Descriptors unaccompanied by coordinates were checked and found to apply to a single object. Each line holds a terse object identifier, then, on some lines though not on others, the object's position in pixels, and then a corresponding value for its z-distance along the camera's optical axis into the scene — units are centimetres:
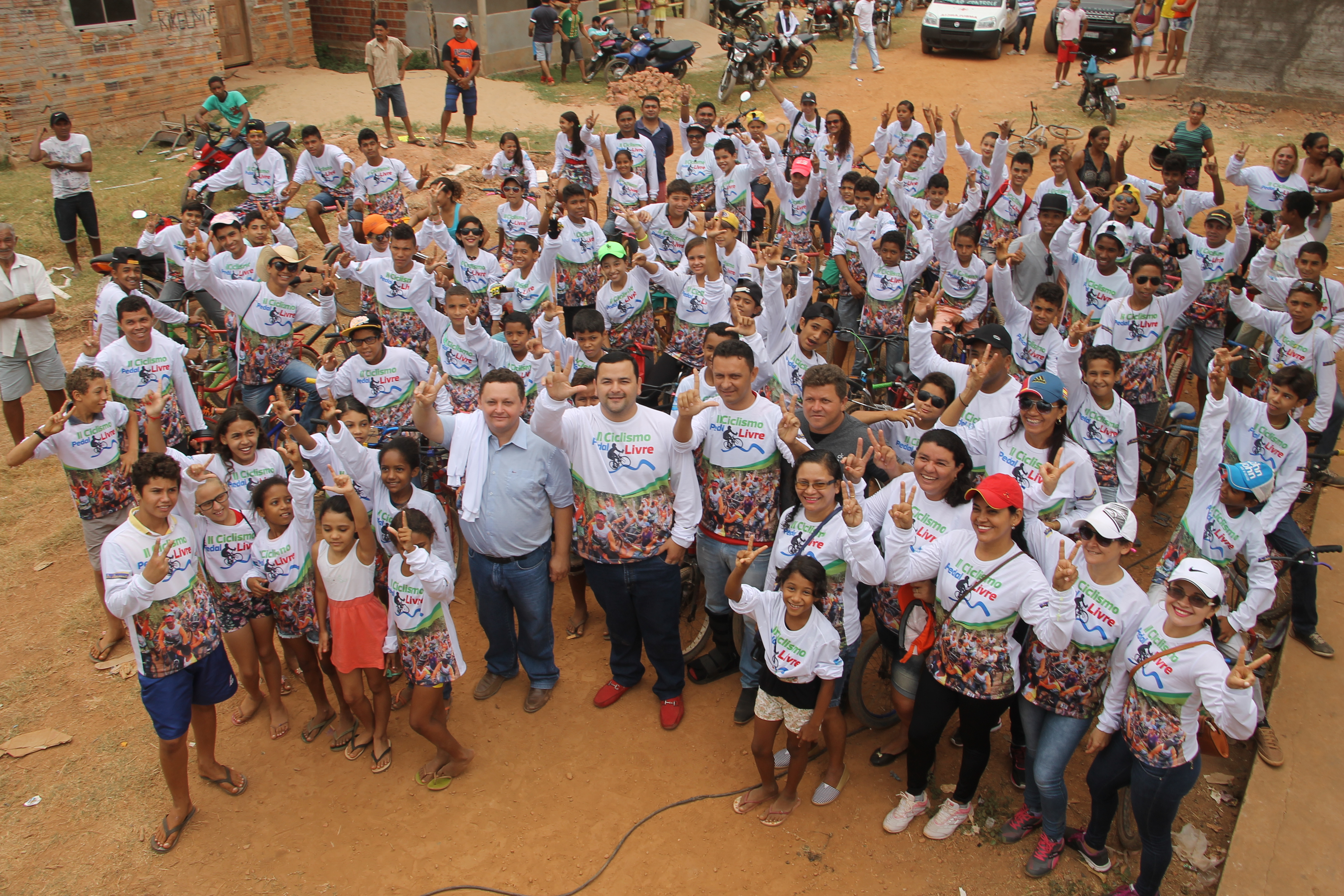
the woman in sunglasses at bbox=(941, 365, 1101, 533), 487
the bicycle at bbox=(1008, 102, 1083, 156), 1603
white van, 2275
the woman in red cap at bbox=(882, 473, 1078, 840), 410
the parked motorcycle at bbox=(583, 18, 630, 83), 2136
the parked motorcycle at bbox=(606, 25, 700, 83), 2108
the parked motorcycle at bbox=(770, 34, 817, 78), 2156
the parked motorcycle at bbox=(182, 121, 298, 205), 1239
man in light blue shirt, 504
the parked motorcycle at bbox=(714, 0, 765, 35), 2361
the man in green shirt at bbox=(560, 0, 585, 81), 2098
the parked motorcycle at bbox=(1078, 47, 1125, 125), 1753
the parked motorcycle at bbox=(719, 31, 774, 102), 2020
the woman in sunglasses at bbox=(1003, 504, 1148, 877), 410
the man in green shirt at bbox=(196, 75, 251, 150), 1286
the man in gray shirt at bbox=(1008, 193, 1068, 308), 786
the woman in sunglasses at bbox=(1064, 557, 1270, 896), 377
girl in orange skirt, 483
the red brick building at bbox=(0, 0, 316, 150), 1349
